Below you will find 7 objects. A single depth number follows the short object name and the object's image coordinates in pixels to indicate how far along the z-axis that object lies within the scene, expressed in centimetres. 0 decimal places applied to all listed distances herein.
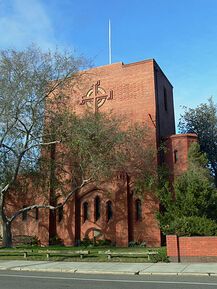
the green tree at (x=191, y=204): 2014
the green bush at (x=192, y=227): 1984
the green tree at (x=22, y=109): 2472
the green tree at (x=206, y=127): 3772
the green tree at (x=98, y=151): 2603
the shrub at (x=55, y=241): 3322
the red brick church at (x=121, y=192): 3083
